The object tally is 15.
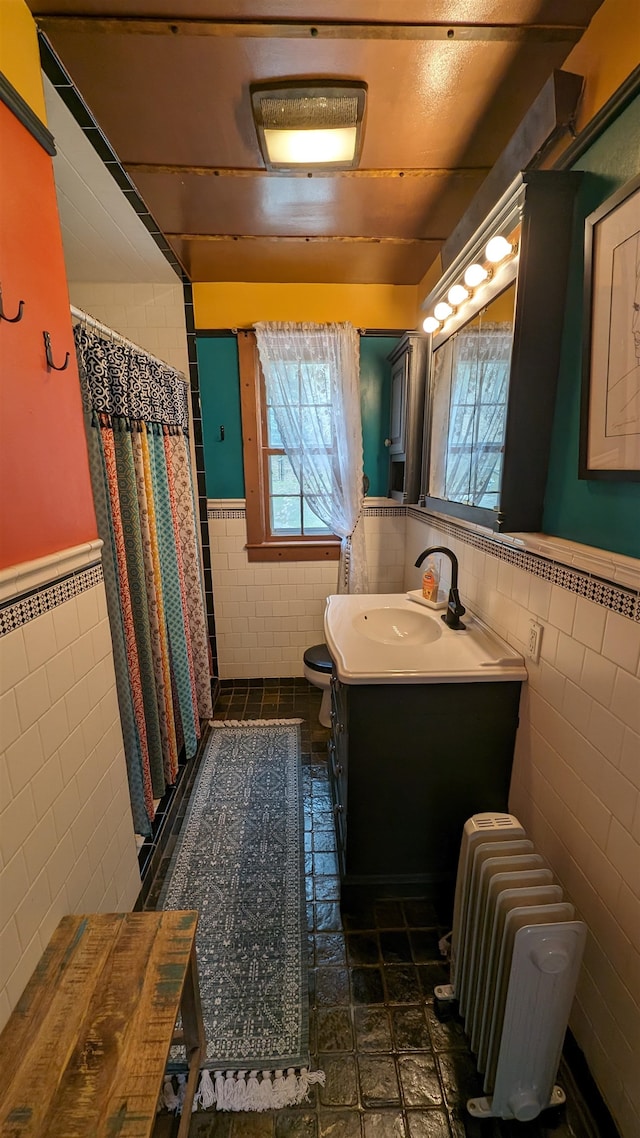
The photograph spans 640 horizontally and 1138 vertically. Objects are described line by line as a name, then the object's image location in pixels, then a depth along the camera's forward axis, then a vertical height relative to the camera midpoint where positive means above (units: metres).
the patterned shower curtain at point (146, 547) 1.55 -0.33
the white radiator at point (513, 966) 0.89 -1.03
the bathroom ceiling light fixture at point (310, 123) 1.27 +0.98
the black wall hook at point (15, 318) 0.93 +0.30
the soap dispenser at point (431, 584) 1.90 -0.51
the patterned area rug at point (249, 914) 1.15 -1.47
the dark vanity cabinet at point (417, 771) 1.37 -0.95
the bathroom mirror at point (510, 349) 1.13 +0.31
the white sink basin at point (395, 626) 1.79 -0.65
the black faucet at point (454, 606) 1.67 -0.52
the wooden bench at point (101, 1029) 0.74 -1.02
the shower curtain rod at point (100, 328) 1.34 +0.43
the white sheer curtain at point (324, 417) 2.56 +0.24
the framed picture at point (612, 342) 0.90 +0.24
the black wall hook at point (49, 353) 1.08 +0.26
